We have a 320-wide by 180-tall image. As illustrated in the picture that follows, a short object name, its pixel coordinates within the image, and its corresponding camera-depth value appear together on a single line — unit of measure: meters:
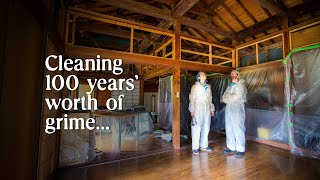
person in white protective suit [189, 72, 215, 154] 3.13
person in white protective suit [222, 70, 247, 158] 2.97
